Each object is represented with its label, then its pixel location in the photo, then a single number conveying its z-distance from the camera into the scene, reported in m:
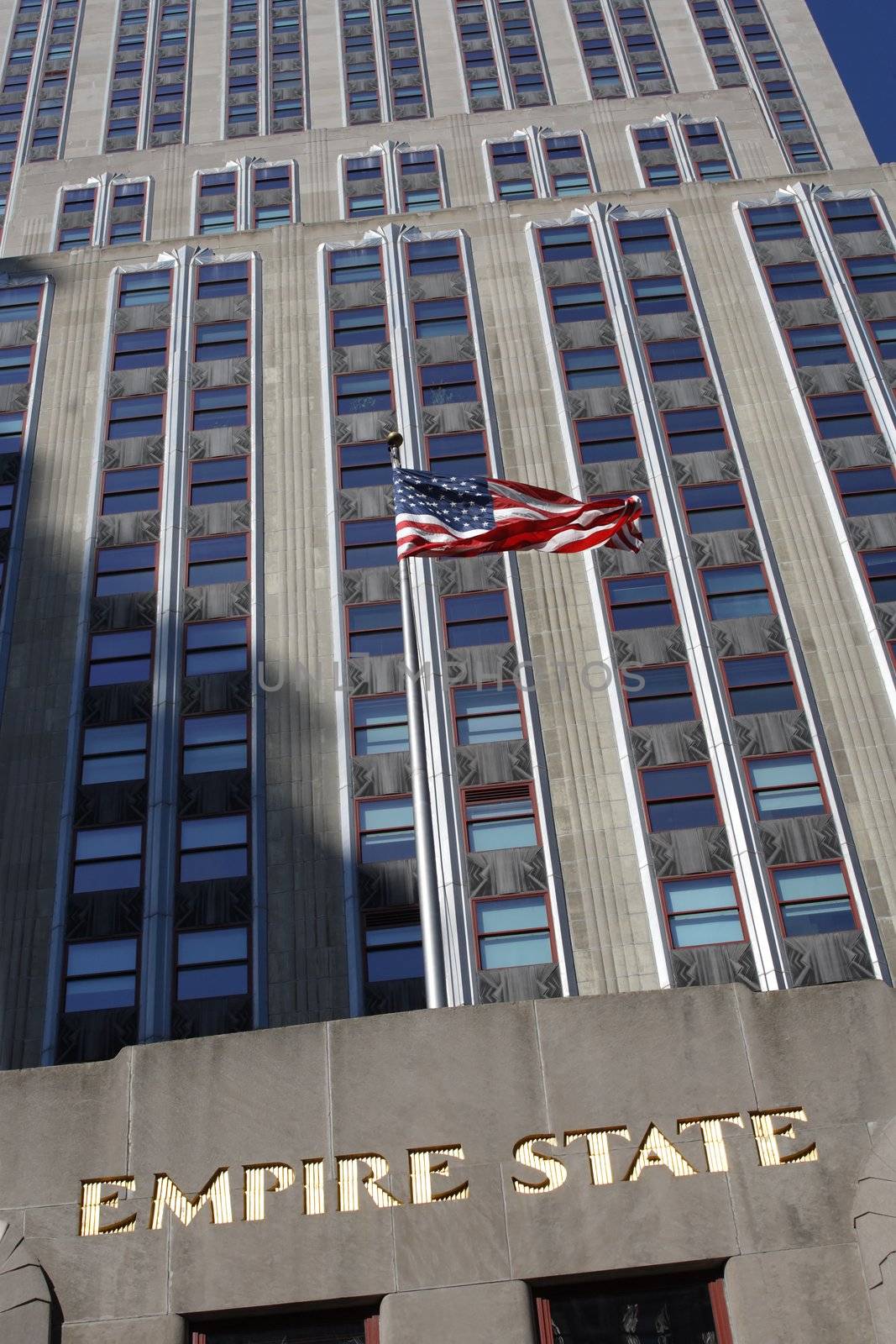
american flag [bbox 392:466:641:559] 26.92
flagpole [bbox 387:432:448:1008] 24.38
